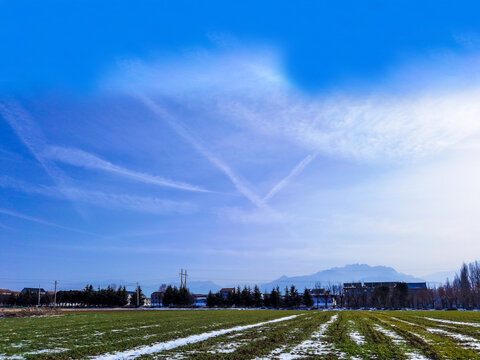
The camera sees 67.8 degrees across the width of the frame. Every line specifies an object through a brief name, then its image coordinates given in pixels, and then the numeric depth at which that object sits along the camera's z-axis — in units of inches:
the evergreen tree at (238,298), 5427.2
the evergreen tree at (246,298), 5359.3
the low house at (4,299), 7045.8
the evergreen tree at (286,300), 4980.3
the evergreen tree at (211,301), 5383.9
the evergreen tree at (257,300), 5354.3
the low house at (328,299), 6968.5
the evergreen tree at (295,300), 4958.2
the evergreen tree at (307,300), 4987.7
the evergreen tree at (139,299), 5582.7
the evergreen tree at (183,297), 5324.8
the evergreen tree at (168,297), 5403.5
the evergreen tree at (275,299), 5100.9
